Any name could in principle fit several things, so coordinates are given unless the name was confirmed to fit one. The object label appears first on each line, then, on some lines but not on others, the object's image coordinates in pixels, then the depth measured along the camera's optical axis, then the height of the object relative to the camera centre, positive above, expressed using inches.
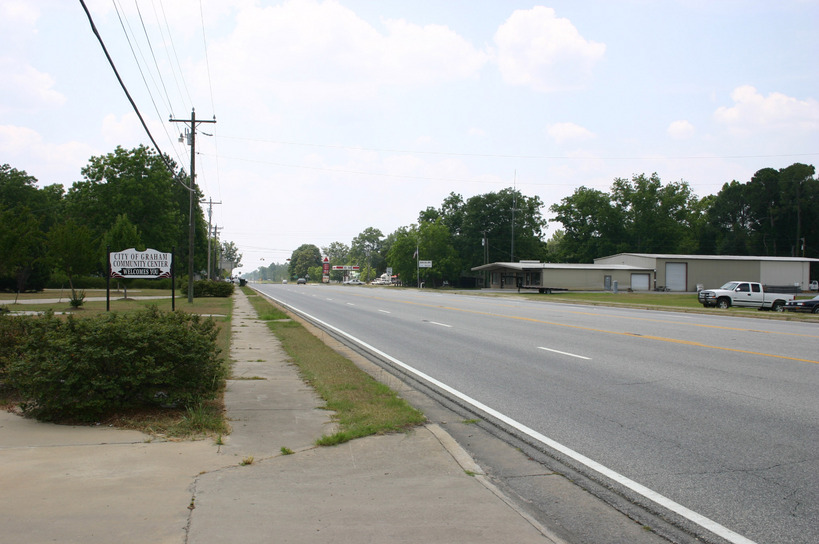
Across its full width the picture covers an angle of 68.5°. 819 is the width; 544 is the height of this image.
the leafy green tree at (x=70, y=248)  1189.7 +58.8
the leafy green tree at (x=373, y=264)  6997.1 +141.3
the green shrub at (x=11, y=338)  297.1 -31.3
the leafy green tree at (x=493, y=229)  4156.0 +320.2
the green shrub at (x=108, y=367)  248.4 -38.6
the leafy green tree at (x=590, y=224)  3944.4 +336.2
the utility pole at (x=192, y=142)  1255.0 +284.6
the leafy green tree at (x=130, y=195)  2508.6 +347.6
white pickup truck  1245.1 -49.2
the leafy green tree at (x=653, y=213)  3917.3 +404.7
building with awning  2667.3 -6.4
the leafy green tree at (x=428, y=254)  3804.1 +136.7
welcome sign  663.8 +14.4
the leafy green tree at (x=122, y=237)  1412.4 +95.4
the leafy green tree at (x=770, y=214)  3693.4 +383.1
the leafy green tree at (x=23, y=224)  865.5 +86.0
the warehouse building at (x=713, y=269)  2628.0 +19.6
